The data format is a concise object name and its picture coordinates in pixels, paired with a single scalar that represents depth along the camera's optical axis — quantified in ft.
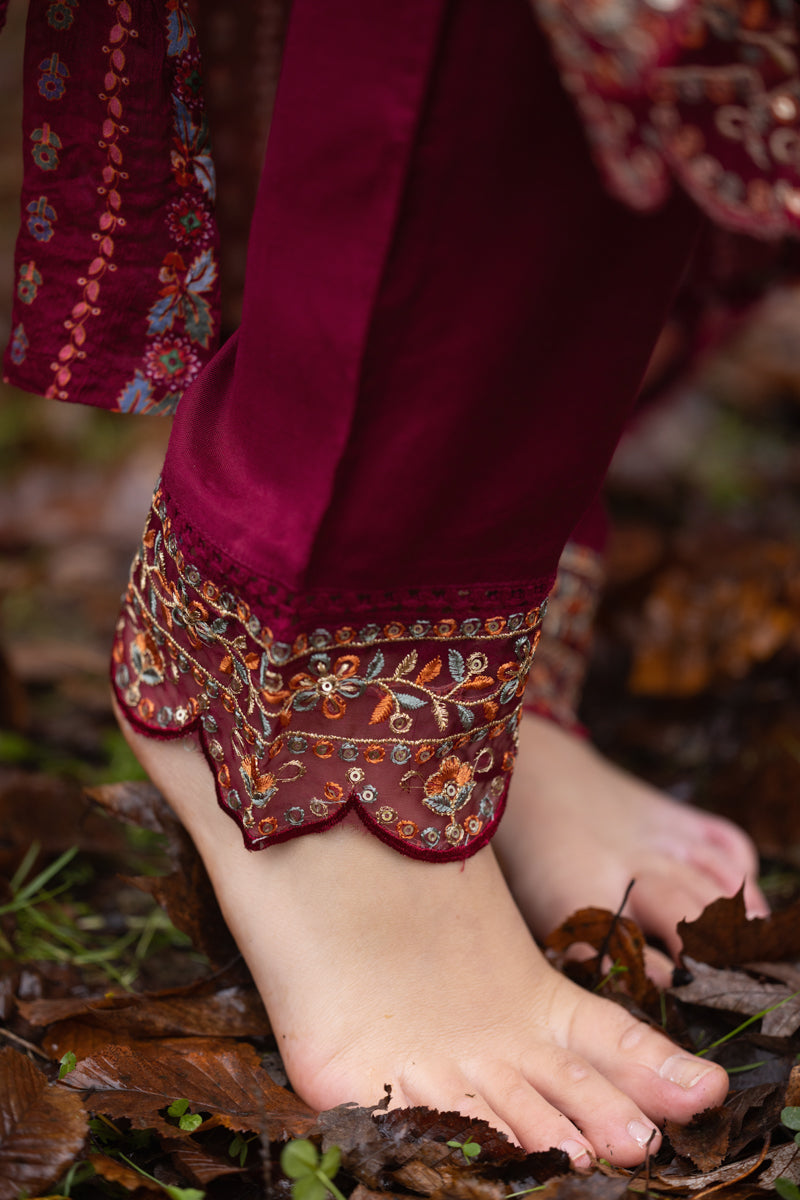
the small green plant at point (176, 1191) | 2.57
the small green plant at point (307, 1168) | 2.56
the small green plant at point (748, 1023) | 2.86
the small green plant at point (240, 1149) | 2.68
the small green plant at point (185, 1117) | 2.67
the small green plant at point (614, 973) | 2.97
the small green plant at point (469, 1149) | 2.69
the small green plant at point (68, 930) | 3.06
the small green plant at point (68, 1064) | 2.72
